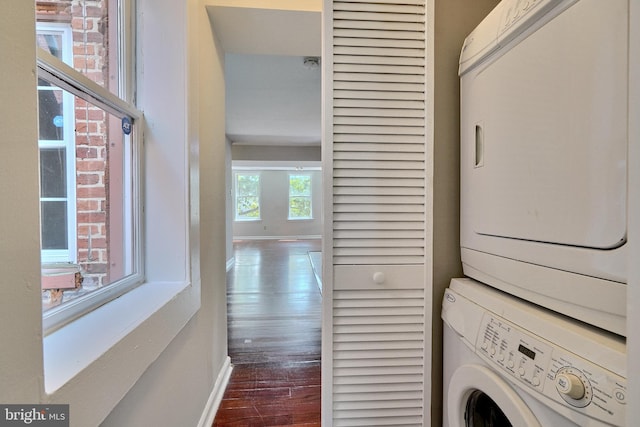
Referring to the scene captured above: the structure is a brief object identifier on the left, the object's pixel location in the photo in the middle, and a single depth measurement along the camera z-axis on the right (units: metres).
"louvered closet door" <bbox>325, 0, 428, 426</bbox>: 1.11
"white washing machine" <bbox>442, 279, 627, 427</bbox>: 0.50
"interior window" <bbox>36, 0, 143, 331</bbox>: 0.75
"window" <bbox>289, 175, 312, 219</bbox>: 9.33
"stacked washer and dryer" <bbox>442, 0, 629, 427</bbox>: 0.52
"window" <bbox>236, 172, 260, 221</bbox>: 9.09
